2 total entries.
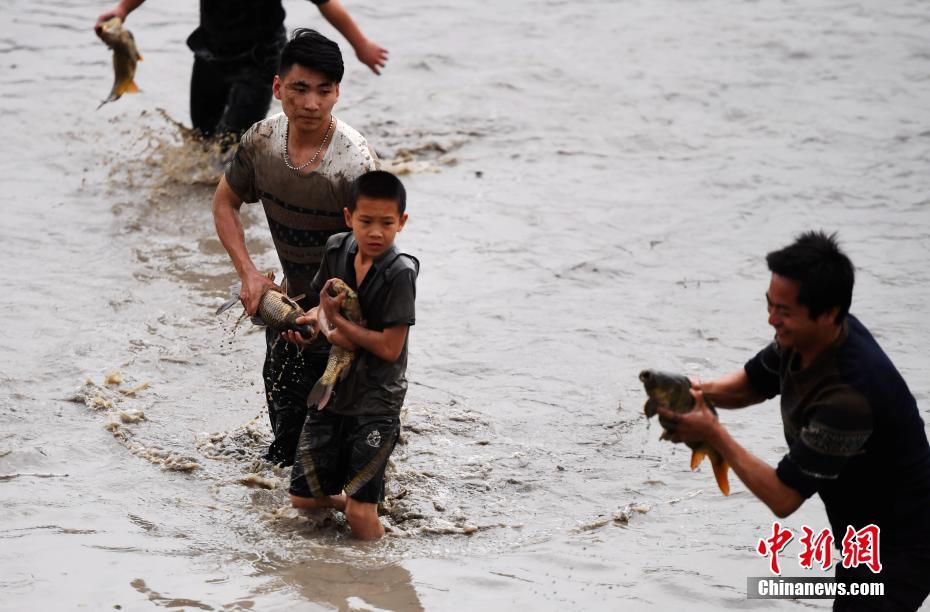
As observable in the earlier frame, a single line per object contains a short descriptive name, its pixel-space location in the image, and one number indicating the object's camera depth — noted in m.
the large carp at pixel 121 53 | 14.75
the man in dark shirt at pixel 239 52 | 15.82
